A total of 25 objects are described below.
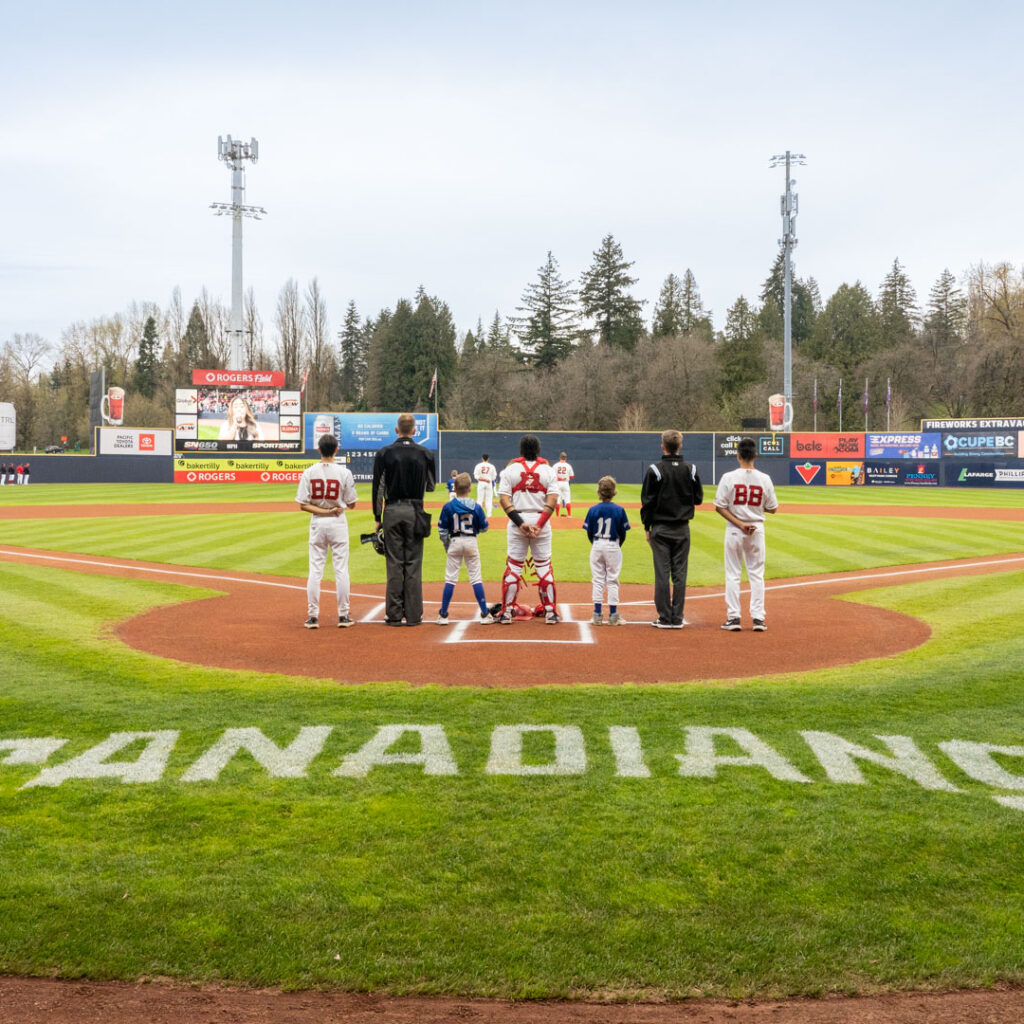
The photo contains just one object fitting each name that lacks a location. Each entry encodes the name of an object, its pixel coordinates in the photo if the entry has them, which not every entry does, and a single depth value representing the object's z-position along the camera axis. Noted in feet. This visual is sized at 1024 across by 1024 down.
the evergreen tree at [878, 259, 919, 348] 306.76
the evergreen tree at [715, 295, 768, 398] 268.00
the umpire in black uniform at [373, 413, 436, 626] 32.40
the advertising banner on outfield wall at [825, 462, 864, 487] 161.58
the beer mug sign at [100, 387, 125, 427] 191.72
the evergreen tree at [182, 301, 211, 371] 306.76
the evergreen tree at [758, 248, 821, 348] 311.47
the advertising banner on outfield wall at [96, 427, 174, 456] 167.73
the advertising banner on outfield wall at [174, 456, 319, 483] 162.30
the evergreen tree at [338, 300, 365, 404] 347.97
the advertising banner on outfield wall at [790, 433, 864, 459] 162.61
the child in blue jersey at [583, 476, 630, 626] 33.50
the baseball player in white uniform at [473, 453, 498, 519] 88.33
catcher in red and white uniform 32.73
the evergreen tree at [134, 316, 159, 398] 316.81
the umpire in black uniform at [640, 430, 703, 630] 32.32
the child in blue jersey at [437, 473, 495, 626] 33.45
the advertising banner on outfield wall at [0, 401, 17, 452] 222.91
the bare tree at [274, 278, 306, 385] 288.10
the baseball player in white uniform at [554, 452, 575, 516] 80.53
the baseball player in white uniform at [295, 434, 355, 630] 31.50
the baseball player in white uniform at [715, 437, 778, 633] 31.53
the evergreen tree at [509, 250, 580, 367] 281.33
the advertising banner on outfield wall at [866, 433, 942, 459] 160.97
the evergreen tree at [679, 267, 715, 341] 318.86
